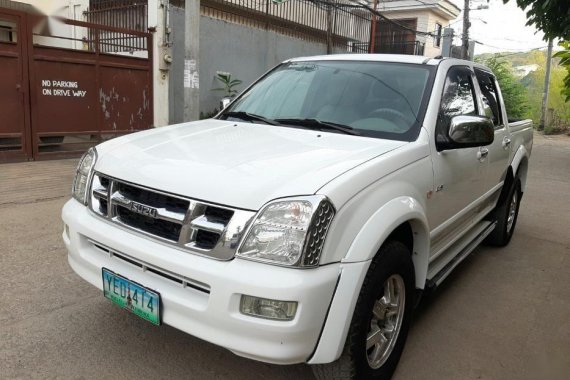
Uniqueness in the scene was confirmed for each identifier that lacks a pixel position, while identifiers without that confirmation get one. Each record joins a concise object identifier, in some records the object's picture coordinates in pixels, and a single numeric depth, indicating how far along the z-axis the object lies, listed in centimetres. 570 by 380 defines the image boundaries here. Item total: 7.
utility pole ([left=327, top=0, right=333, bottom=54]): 1509
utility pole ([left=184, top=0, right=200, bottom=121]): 768
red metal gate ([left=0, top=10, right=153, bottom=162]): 762
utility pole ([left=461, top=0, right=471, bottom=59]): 2358
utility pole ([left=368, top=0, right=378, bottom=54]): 1732
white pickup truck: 205
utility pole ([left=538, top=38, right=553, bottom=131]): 2589
